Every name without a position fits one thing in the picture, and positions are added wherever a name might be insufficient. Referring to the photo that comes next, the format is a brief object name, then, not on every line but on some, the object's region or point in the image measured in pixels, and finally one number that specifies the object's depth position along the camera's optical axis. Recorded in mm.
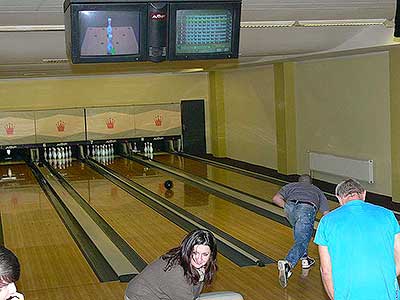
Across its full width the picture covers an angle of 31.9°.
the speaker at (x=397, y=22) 3500
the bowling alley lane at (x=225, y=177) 10125
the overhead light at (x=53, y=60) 8566
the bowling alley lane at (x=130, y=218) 7094
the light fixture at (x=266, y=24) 6078
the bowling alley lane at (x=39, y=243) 5879
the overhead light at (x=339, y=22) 6191
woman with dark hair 2902
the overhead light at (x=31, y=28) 5547
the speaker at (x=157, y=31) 3364
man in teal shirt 3051
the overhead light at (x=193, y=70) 14694
